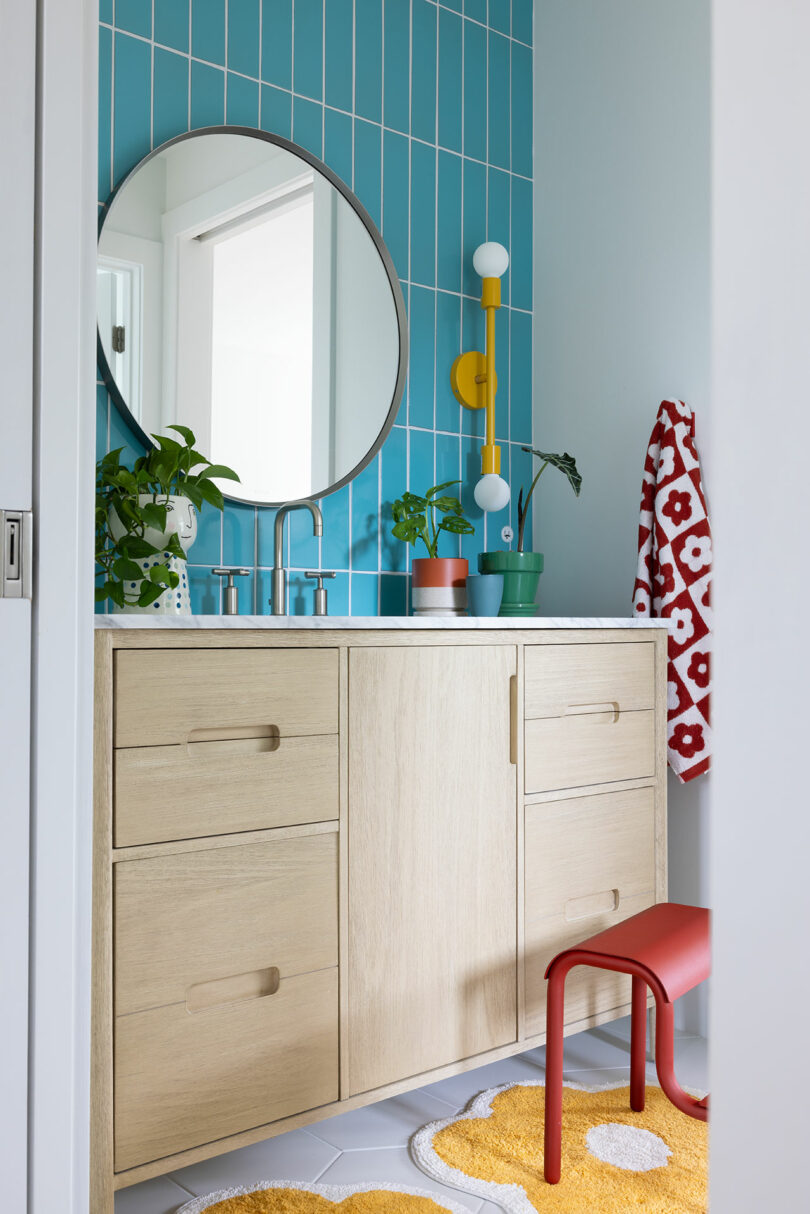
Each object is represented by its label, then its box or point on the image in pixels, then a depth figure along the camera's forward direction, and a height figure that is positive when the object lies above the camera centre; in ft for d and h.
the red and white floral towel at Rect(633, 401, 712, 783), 7.38 +0.17
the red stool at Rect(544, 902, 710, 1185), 5.10 -1.86
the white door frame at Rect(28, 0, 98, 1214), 3.29 -0.05
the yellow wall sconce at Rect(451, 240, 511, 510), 7.95 +1.85
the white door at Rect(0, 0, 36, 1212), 3.22 -0.03
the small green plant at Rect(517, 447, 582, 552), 7.49 +1.08
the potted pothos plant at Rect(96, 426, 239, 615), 5.40 +0.46
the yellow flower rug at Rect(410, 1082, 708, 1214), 4.97 -2.94
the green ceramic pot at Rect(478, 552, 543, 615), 7.54 +0.22
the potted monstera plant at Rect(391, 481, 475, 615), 7.22 +0.33
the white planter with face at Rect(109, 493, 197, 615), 5.60 +0.37
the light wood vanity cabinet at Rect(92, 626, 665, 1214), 4.50 -1.35
